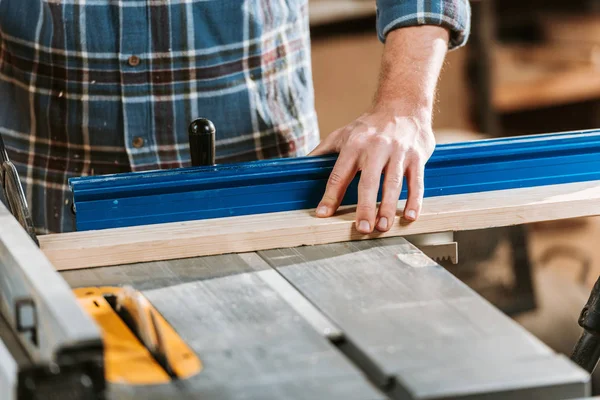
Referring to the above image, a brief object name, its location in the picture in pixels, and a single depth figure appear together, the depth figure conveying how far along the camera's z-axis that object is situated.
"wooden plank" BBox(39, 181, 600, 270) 1.31
